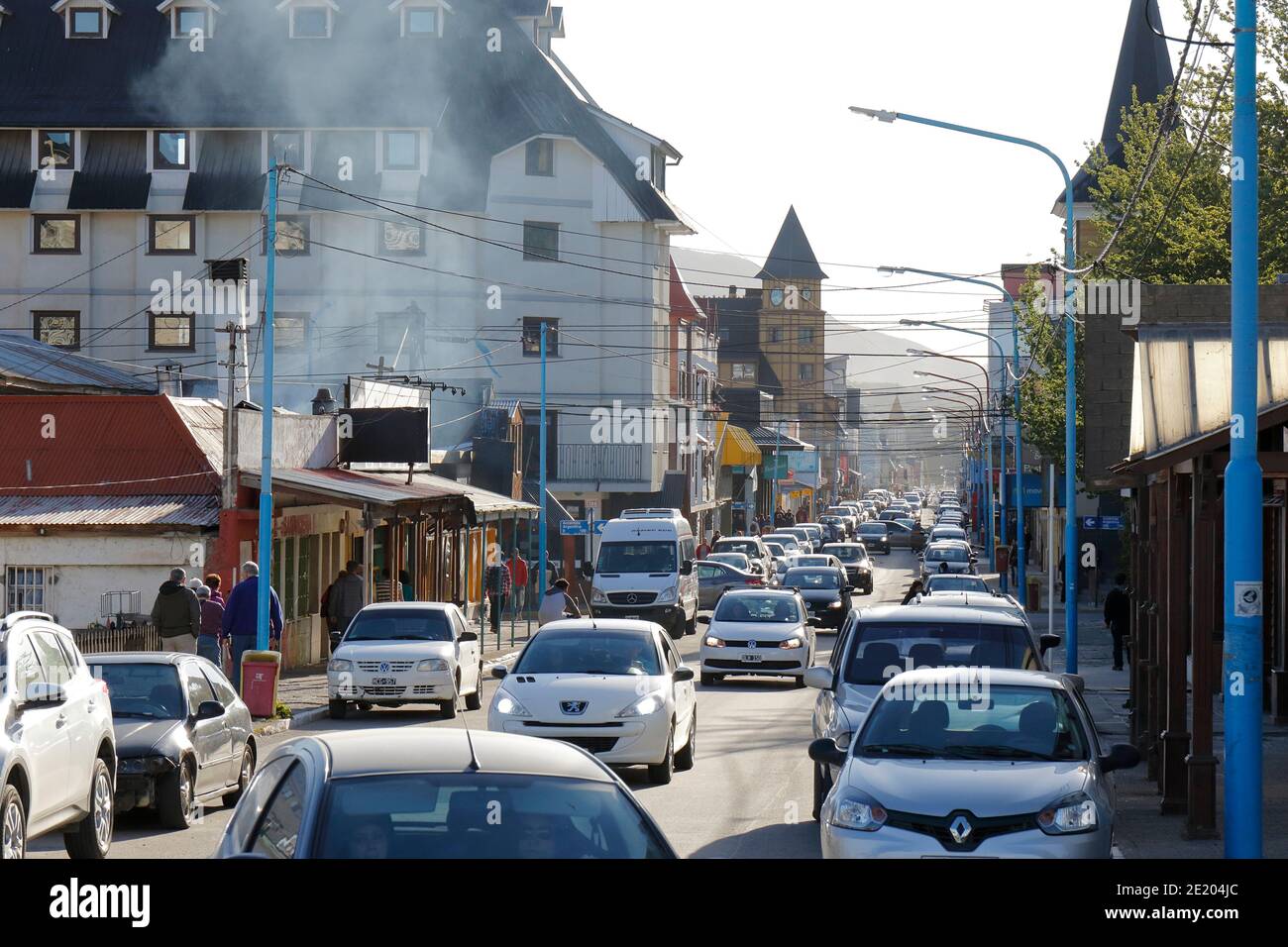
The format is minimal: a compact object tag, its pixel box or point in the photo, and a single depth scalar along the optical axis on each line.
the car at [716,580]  51.22
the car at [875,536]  91.75
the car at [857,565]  59.25
